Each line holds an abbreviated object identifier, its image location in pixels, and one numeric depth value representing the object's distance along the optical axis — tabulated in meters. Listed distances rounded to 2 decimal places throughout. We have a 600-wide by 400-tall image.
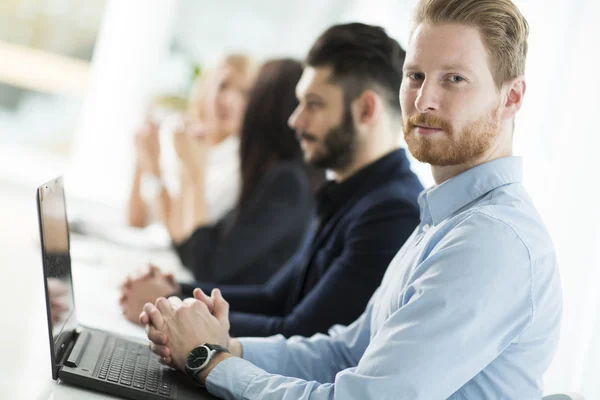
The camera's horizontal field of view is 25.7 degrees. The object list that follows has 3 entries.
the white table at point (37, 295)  1.76
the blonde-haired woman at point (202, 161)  3.53
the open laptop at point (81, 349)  1.74
